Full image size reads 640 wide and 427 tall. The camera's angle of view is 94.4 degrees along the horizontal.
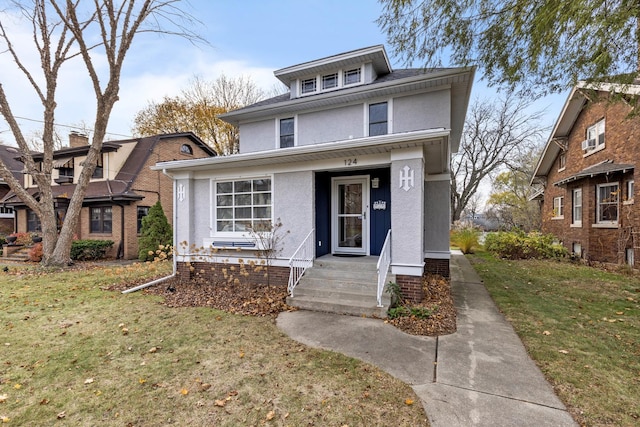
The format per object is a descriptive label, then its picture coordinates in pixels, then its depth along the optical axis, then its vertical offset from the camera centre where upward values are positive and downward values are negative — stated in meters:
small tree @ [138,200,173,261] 12.97 -0.88
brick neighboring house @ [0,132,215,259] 14.45 +1.26
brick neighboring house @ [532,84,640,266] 10.17 +1.21
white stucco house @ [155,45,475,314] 5.75 +0.81
